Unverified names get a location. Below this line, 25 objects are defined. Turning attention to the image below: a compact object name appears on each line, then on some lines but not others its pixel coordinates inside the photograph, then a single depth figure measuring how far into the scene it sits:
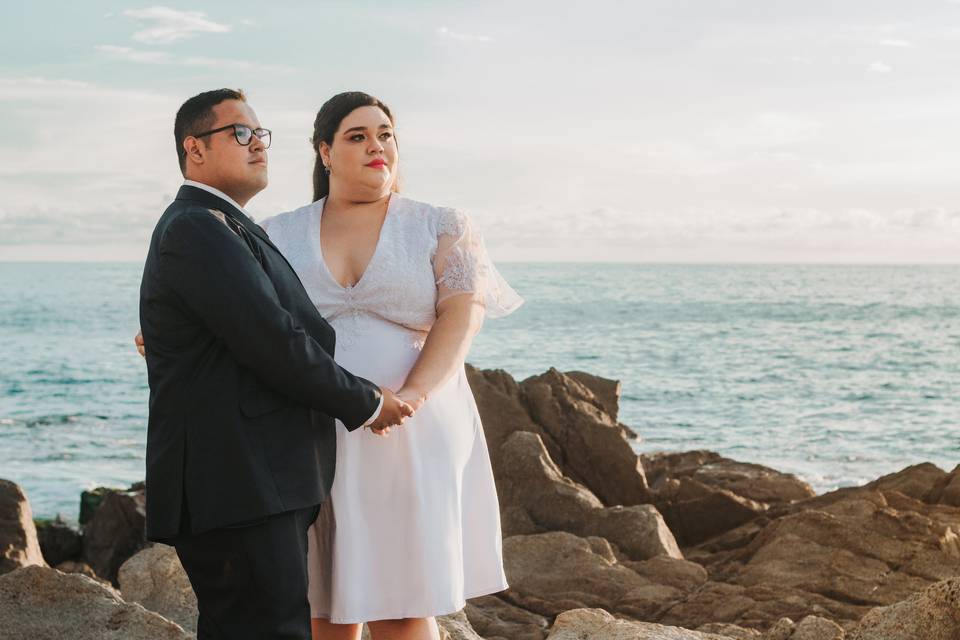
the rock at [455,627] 4.73
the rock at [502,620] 6.06
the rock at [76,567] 9.93
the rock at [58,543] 11.22
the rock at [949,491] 8.96
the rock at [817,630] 4.33
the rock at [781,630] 4.50
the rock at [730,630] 5.31
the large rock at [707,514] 9.71
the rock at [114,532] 10.77
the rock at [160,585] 5.38
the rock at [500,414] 10.27
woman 3.60
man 2.99
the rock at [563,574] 6.73
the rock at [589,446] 10.30
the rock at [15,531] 7.92
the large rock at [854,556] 6.86
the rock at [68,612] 4.30
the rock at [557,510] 8.18
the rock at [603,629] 3.96
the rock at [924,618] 3.82
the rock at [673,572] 7.05
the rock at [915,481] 9.29
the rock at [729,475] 11.01
